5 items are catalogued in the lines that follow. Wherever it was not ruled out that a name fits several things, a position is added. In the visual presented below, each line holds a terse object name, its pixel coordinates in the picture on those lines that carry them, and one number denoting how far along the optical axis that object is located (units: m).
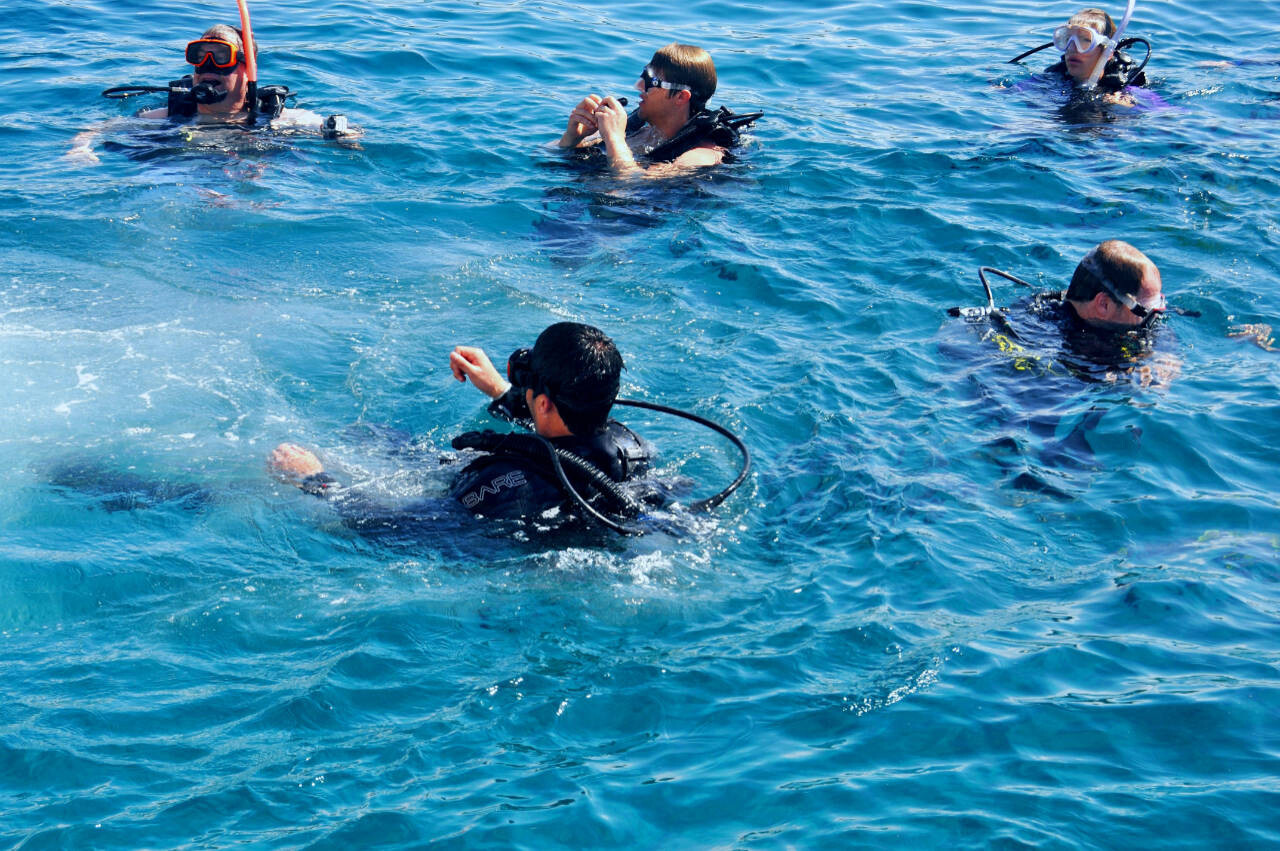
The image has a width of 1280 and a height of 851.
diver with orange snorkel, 8.70
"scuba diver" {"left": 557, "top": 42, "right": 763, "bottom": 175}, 8.68
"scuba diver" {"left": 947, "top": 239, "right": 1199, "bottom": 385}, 6.24
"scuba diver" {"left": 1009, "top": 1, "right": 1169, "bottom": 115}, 10.35
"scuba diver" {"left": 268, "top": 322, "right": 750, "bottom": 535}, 4.28
